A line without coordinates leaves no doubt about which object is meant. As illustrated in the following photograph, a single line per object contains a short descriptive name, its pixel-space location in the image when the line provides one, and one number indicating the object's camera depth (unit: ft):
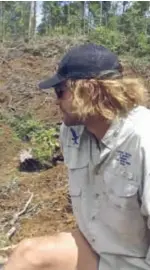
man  8.05
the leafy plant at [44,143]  22.27
